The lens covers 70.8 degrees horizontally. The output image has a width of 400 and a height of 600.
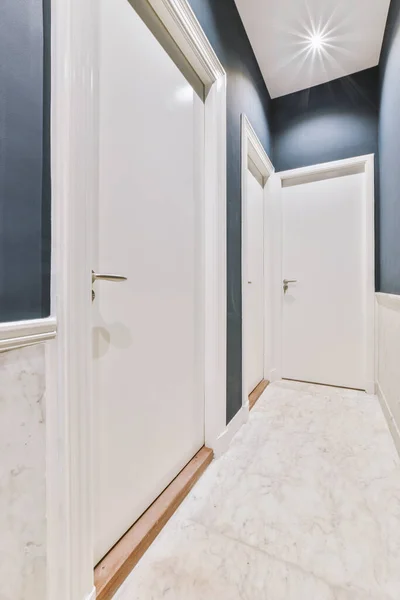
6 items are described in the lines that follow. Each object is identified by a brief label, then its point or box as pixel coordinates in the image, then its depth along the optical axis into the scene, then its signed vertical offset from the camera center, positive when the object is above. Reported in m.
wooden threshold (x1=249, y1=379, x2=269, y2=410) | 2.12 -0.74
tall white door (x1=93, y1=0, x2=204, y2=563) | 0.86 +0.10
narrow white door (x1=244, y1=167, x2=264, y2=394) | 2.23 +0.19
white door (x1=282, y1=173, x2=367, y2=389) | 2.41 +0.17
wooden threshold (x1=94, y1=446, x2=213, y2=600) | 0.80 -0.77
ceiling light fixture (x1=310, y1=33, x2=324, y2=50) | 1.98 +1.88
